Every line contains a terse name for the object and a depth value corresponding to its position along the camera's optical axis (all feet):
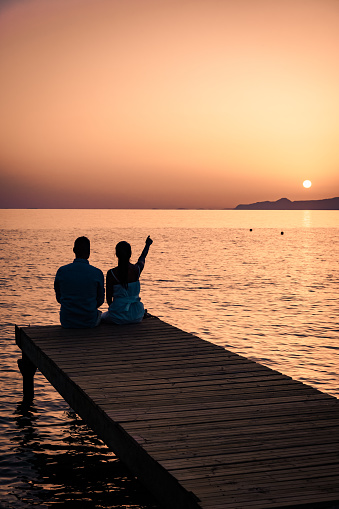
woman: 36.04
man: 35.53
